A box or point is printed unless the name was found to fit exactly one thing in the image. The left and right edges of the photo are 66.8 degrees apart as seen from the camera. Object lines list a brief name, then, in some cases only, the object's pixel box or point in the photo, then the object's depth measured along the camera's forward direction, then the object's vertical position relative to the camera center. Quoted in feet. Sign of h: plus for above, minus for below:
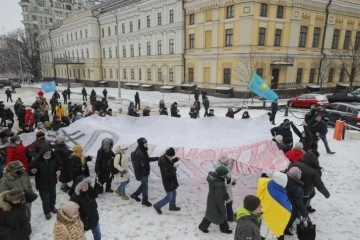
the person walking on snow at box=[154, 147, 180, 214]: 18.39 -7.34
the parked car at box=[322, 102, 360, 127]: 45.37 -8.29
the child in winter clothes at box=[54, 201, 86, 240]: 11.23 -6.75
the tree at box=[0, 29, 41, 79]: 212.58 +5.49
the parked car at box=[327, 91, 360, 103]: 69.87 -8.38
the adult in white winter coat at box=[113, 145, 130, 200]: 20.63 -7.54
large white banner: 20.77 -6.40
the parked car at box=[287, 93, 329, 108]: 69.82 -9.31
